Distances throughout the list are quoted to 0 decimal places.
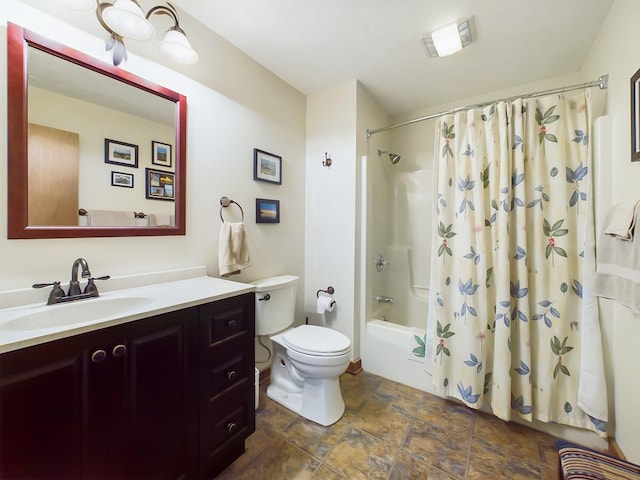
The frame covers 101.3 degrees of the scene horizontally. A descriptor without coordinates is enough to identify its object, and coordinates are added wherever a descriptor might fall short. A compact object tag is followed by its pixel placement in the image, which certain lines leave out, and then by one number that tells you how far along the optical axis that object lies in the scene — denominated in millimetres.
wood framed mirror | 1011
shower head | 2551
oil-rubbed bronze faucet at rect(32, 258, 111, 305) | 1038
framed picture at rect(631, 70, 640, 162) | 1082
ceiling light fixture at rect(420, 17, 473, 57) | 1539
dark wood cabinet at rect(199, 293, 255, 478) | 1164
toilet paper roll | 2133
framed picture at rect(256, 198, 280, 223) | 1948
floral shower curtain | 1423
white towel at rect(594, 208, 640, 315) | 996
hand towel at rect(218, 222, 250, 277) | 1614
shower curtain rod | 1389
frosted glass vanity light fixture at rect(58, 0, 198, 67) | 1092
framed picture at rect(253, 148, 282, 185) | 1909
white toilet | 1581
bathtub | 1950
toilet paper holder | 2234
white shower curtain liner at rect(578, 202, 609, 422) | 1324
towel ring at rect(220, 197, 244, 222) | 1701
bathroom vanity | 739
